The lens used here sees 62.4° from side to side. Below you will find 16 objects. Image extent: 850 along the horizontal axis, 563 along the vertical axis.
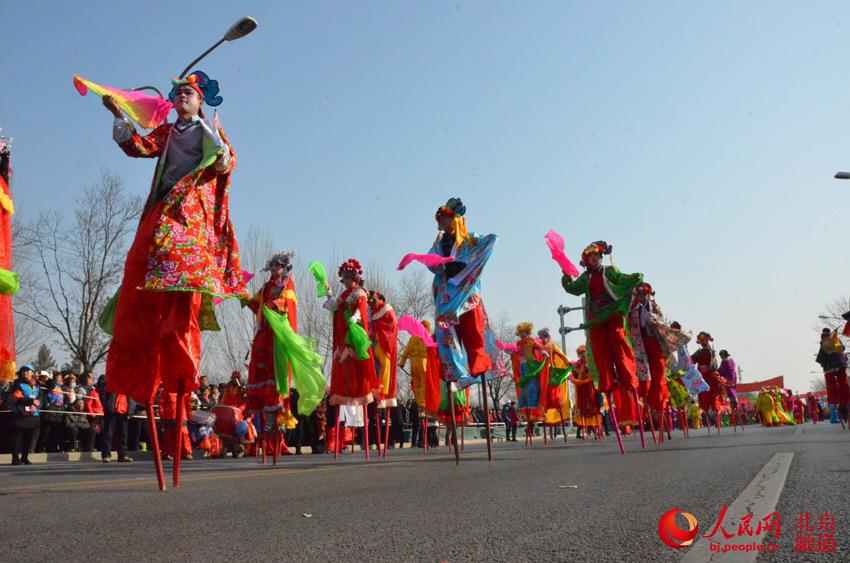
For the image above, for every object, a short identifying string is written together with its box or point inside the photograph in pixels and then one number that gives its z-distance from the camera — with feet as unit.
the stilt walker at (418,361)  47.19
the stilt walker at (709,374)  60.23
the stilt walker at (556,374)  49.93
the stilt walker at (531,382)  48.11
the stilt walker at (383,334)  36.58
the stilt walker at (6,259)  15.17
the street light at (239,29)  30.76
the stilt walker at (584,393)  53.72
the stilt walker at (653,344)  34.78
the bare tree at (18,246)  87.71
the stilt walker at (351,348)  29.86
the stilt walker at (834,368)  52.60
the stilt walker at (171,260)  13.87
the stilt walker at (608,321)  27.91
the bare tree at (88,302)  88.79
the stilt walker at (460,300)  23.15
